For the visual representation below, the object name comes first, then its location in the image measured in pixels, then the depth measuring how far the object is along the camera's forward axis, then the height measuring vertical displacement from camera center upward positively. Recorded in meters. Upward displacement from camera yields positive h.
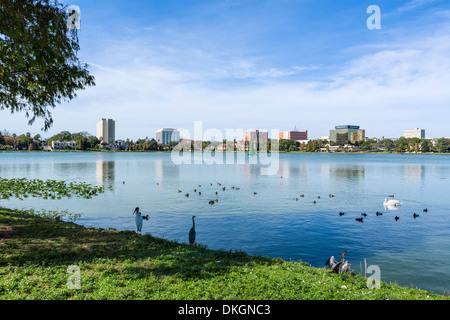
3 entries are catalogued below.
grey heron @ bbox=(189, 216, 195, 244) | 12.92 -3.78
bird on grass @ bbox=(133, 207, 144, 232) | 14.31 -3.43
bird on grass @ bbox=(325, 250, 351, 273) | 9.33 -3.72
